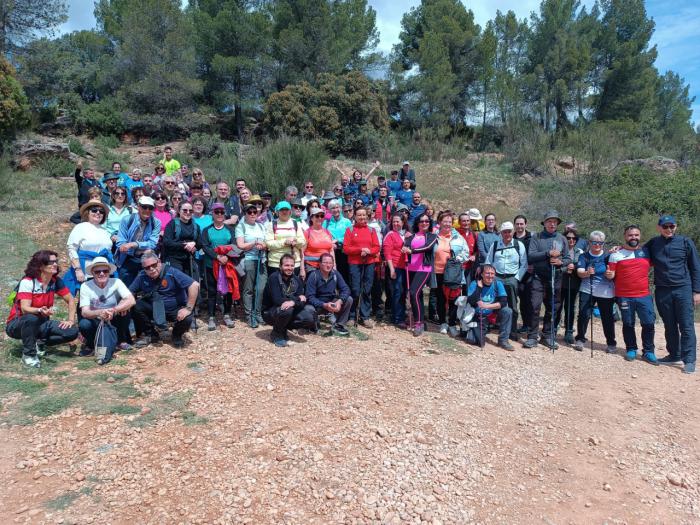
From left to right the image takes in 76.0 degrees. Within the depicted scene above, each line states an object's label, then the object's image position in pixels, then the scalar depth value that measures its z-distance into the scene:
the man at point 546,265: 6.27
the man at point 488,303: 6.11
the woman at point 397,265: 6.47
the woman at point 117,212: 5.79
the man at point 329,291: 5.81
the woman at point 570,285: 6.44
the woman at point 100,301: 4.71
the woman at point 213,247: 5.92
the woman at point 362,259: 6.34
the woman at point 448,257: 6.48
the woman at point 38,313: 4.57
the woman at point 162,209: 6.15
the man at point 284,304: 5.52
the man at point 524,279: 6.46
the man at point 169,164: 9.52
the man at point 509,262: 6.24
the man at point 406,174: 10.81
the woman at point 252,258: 5.96
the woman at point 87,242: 5.09
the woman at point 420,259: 6.31
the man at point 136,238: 5.55
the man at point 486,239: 6.57
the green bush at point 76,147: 16.69
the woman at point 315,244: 6.16
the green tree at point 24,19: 17.50
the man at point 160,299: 5.15
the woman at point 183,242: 5.66
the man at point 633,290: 5.97
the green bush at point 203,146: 18.78
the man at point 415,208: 8.38
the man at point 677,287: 5.72
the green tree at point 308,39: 23.66
